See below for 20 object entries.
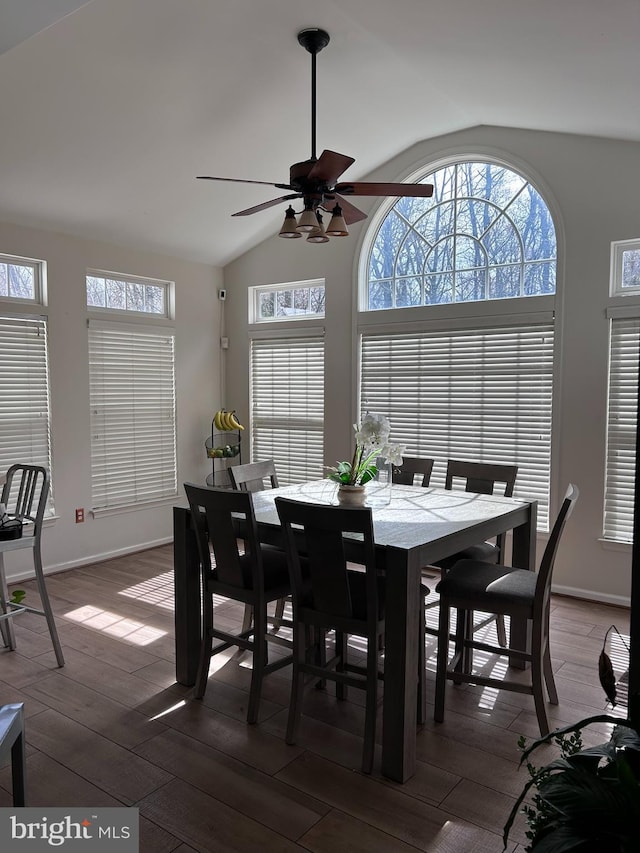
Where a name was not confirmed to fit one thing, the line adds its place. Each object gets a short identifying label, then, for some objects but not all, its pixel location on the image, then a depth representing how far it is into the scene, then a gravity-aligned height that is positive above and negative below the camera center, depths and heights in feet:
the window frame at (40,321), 15.28 +1.57
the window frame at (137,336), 17.10 +1.42
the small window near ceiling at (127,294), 17.15 +2.58
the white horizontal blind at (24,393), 15.11 -0.18
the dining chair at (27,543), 10.73 -2.65
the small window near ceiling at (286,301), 18.81 +2.60
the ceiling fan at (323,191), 9.41 +3.07
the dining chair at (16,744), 5.66 -3.25
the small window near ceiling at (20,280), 15.15 +2.57
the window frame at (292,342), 18.78 +1.27
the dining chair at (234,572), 9.15 -2.87
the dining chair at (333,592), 8.04 -2.81
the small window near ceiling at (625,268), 13.70 +2.59
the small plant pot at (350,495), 10.65 -1.83
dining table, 7.97 -2.33
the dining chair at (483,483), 11.56 -1.91
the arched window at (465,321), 14.99 +1.64
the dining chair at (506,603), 8.82 -3.11
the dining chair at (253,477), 12.30 -1.83
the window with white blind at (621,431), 13.66 -0.95
